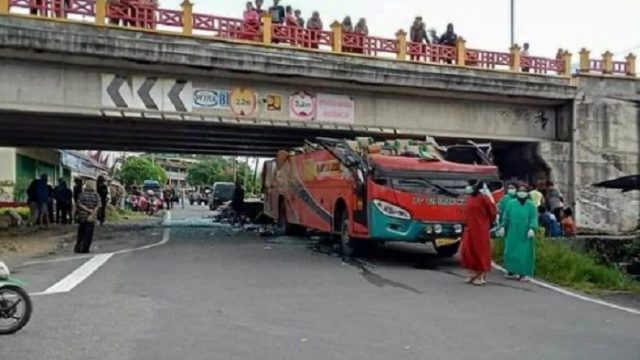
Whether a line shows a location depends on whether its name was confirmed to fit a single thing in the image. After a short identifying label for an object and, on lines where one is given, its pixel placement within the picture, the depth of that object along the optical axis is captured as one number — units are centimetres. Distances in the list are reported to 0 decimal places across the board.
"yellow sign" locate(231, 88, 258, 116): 2056
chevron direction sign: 1919
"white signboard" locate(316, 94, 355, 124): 2159
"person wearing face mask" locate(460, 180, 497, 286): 1201
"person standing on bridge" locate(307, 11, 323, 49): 2106
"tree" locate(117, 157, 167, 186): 8894
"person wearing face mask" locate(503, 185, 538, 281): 1264
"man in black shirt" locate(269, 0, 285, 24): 2191
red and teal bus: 1434
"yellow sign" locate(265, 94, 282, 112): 2097
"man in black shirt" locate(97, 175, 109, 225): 2634
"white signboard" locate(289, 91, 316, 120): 2122
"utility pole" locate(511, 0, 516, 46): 3967
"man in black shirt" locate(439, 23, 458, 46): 2377
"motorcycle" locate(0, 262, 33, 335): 746
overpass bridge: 1852
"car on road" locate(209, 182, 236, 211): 5161
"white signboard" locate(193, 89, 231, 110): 2016
